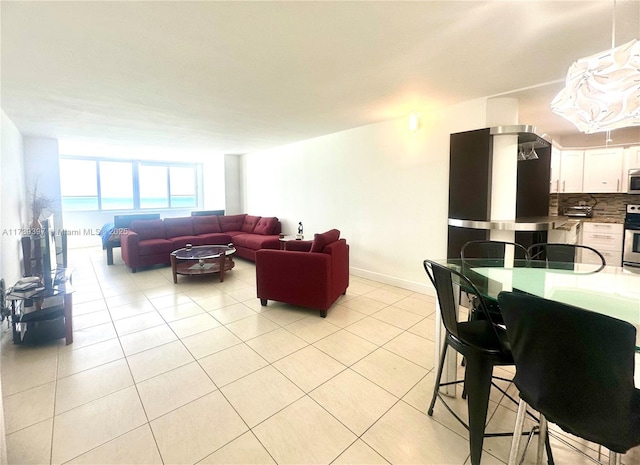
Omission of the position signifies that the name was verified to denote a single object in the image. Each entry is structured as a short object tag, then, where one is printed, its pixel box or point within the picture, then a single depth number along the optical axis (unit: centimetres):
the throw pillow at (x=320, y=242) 321
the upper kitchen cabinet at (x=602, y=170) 443
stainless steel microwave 416
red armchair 312
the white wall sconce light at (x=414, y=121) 364
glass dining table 143
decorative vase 366
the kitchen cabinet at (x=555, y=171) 488
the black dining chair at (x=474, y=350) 135
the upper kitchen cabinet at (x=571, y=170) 479
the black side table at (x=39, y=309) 254
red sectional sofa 504
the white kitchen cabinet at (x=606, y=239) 441
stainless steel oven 418
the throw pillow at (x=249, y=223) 654
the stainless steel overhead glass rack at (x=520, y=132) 293
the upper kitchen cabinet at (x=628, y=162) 426
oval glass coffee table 440
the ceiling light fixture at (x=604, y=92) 129
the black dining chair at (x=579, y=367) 86
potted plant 380
